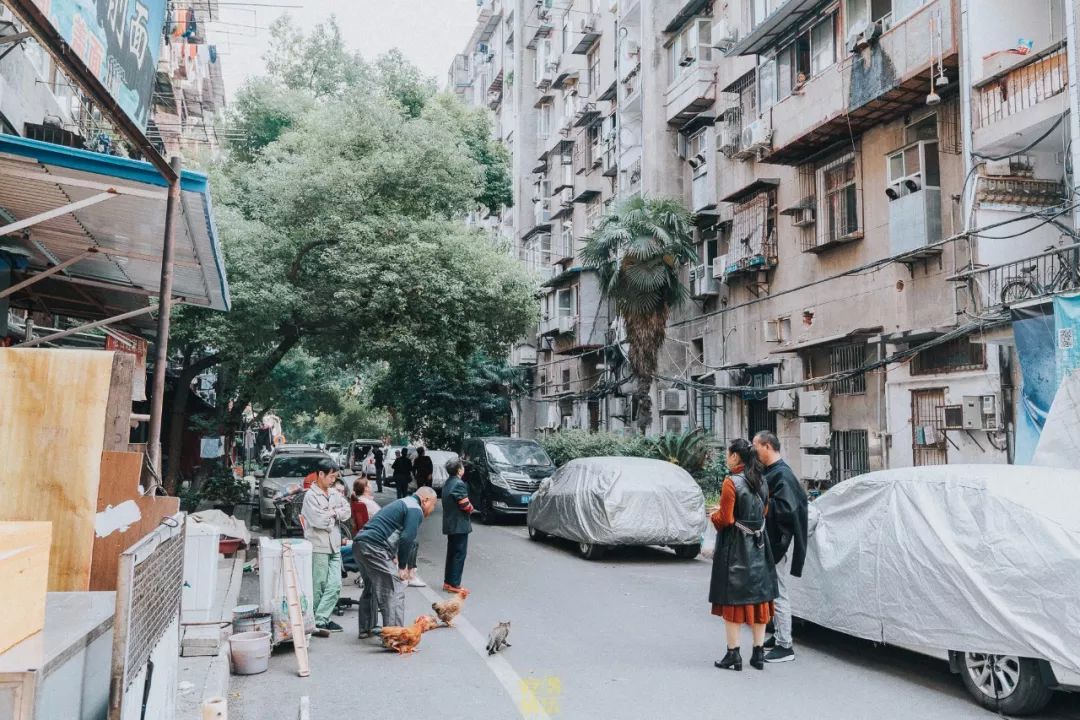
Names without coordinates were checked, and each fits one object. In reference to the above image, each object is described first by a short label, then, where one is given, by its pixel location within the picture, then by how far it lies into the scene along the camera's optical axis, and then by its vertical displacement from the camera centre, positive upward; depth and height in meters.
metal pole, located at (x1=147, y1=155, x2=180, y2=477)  5.92 +0.85
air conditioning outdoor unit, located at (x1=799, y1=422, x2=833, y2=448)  18.42 +0.24
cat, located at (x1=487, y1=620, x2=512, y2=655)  7.71 -1.71
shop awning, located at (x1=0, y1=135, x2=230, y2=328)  6.14 +1.79
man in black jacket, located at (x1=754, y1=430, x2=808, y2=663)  7.44 -0.65
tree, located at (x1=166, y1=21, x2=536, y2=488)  15.47 +3.21
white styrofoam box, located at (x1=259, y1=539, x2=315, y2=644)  7.71 -1.33
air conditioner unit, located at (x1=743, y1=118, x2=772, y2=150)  19.86 +7.01
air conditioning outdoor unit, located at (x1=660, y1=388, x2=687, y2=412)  24.75 +1.19
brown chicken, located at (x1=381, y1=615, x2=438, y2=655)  7.74 -1.74
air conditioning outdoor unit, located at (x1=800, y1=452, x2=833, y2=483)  18.50 -0.44
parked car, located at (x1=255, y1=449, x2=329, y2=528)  17.27 -0.82
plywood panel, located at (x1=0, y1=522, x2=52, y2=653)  2.47 -0.43
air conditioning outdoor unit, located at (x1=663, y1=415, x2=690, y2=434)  24.97 +0.60
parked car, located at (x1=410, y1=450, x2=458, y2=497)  28.52 -0.94
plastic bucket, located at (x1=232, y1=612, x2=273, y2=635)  7.38 -1.57
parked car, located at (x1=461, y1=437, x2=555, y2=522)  19.12 -0.71
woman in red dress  6.97 -0.95
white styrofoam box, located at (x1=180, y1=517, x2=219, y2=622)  7.38 -1.13
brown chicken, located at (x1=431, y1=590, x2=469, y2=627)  8.79 -1.67
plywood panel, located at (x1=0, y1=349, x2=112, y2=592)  3.74 -0.06
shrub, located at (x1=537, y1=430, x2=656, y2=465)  21.88 -0.07
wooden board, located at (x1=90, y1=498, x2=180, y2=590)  4.12 -0.52
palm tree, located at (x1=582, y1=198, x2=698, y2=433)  22.23 +4.53
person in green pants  8.64 -1.12
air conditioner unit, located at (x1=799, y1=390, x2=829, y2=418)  18.59 +0.89
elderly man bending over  8.08 -1.08
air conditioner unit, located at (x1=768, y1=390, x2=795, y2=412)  19.62 +1.00
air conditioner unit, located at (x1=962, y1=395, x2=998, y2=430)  14.38 +0.61
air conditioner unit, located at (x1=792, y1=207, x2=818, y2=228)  19.72 +5.09
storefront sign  5.01 +2.50
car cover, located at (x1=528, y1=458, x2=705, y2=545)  13.30 -0.94
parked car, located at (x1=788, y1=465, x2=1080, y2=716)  5.70 -0.88
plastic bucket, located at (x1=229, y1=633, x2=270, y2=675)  7.02 -1.71
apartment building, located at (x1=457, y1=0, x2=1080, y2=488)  14.40 +4.79
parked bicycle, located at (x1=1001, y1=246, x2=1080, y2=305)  12.45 +2.47
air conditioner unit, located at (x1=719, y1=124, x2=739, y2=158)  22.55 +7.71
